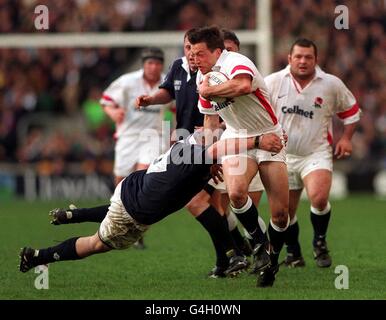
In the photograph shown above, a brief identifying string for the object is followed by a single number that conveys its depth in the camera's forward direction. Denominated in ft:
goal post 64.03
